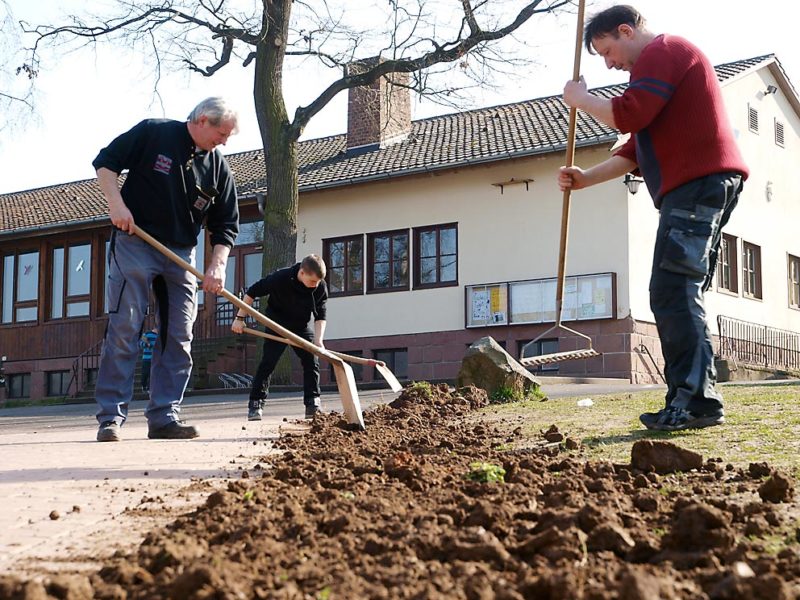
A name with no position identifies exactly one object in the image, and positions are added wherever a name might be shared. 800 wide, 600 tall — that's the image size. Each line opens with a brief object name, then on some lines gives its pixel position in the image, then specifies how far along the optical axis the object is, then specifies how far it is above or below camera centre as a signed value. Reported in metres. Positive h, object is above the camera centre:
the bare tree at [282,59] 20.69 +6.14
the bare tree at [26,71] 22.64 +6.20
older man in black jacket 6.48 +0.76
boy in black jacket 9.19 +0.51
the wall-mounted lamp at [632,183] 20.68 +3.59
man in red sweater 5.42 +0.92
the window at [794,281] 27.22 +2.24
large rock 10.59 -0.01
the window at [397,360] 23.84 +0.23
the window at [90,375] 26.79 -0.11
